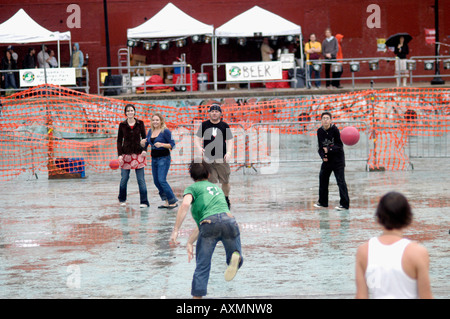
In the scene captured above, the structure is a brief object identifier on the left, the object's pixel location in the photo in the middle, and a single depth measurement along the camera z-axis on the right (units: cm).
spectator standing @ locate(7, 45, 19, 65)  2935
